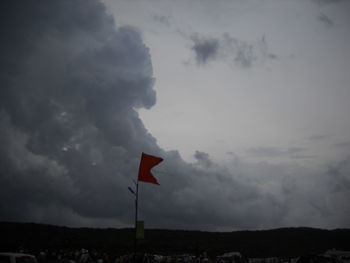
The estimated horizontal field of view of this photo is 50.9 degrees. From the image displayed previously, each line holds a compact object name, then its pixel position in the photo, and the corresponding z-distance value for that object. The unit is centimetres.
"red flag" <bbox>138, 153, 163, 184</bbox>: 2328
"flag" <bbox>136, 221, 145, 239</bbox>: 2244
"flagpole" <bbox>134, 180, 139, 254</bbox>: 2547
